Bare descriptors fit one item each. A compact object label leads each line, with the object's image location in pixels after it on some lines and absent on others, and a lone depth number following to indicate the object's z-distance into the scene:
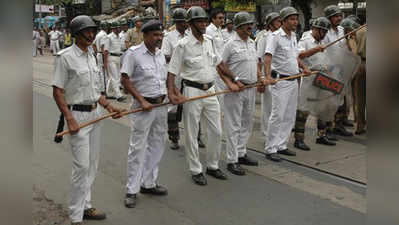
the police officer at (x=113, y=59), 11.68
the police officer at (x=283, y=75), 6.14
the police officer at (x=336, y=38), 7.27
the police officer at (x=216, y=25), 8.35
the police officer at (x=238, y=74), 5.67
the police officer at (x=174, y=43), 6.86
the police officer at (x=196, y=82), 5.06
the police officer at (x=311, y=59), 6.64
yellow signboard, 13.97
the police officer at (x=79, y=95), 3.82
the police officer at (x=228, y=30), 9.34
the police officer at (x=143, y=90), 4.58
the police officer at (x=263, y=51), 6.89
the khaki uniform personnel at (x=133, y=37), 11.20
